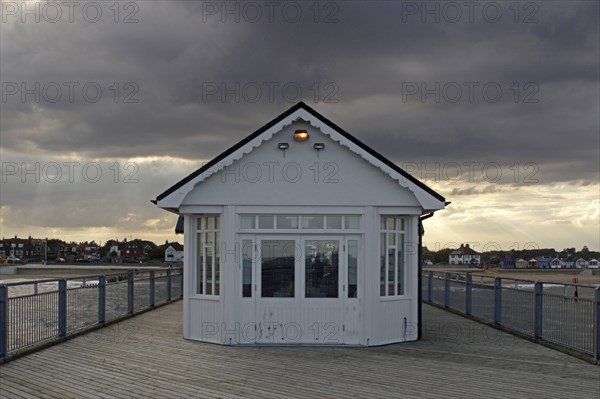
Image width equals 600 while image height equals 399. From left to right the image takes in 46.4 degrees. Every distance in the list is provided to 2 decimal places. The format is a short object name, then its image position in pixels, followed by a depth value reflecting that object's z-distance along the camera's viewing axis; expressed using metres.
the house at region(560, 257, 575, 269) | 149.31
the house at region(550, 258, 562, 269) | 152.27
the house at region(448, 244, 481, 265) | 147.76
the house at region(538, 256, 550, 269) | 152.18
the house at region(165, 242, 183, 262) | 124.22
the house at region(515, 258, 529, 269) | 154.18
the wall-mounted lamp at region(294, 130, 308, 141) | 13.98
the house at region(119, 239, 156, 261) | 159.65
